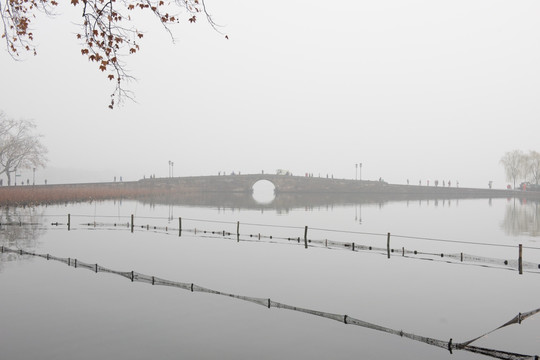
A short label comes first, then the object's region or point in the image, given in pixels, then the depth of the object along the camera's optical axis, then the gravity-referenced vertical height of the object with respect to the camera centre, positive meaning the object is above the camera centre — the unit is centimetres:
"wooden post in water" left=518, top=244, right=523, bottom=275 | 1410 -239
